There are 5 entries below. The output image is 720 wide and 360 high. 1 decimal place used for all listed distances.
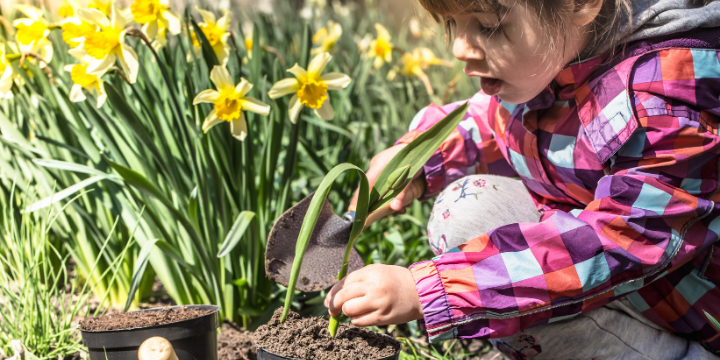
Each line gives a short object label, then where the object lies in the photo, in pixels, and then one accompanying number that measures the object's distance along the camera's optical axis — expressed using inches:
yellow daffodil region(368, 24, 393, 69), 101.5
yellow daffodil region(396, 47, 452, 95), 105.7
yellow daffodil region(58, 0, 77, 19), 61.1
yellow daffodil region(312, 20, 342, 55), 94.3
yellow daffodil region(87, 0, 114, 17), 56.6
